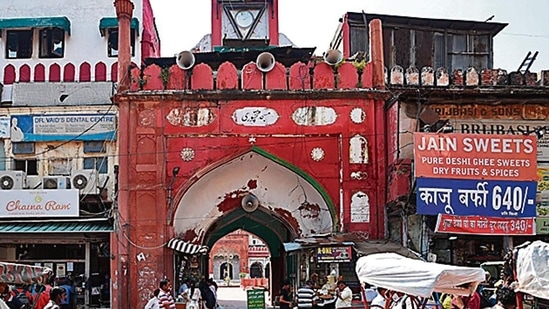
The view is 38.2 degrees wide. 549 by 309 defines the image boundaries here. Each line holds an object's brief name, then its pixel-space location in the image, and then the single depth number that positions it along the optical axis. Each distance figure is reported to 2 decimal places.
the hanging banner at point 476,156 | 14.38
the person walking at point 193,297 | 14.87
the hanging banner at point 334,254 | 14.42
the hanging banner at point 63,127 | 18.42
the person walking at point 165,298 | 11.27
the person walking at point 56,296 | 8.98
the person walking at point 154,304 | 11.22
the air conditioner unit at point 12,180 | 17.81
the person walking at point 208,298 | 16.61
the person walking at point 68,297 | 16.67
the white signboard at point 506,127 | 15.93
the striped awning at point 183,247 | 15.86
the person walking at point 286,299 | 16.20
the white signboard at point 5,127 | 18.48
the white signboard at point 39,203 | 17.39
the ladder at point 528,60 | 17.66
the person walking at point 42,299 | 10.86
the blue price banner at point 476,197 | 14.26
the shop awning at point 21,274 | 8.56
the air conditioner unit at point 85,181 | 17.98
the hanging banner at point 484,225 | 14.27
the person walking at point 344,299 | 11.97
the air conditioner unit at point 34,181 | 18.06
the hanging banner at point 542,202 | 15.36
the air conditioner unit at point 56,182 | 17.86
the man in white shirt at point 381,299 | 8.66
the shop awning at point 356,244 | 14.27
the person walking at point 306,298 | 13.84
